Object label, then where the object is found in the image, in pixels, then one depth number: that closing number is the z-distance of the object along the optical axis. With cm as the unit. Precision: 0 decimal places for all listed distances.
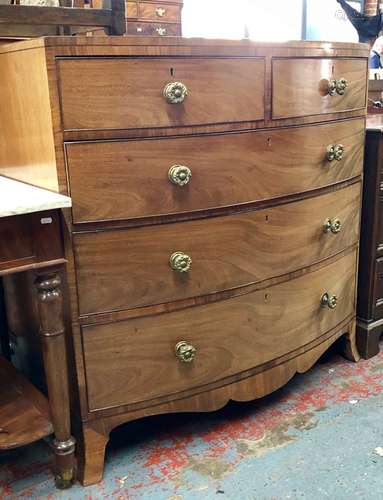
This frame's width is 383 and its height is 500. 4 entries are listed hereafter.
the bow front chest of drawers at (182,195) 119
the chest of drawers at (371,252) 182
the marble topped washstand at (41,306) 114
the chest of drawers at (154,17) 277
